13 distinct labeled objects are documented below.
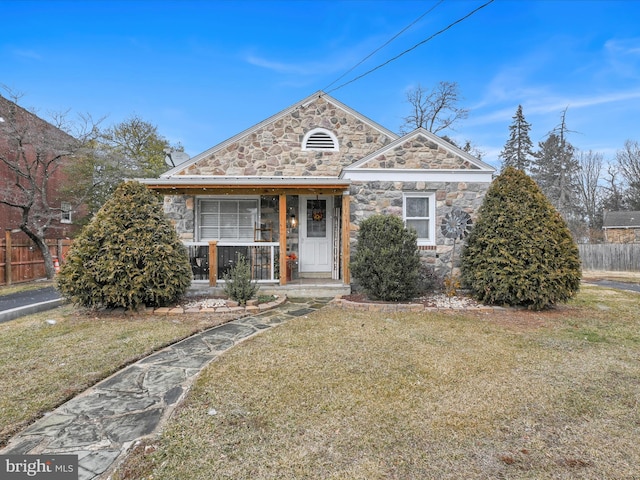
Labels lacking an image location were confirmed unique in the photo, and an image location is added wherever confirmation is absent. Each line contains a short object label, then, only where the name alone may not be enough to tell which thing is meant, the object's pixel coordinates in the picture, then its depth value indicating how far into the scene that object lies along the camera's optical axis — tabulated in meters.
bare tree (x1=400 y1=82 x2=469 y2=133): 20.52
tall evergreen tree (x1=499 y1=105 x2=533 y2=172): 28.20
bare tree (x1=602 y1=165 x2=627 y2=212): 25.98
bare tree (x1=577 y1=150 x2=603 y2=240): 26.55
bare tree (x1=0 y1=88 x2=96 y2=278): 11.15
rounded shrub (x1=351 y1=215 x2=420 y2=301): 6.23
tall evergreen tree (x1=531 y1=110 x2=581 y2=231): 24.08
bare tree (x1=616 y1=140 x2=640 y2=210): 24.58
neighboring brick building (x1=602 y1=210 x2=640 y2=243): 21.48
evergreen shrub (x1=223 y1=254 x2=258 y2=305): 6.38
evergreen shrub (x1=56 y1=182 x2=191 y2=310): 5.47
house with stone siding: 7.66
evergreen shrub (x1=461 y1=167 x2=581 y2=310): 5.91
